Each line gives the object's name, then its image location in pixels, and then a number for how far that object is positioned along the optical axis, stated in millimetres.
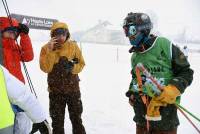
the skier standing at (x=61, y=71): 4504
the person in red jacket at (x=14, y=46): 4348
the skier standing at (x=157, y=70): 3012
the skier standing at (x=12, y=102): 1964
